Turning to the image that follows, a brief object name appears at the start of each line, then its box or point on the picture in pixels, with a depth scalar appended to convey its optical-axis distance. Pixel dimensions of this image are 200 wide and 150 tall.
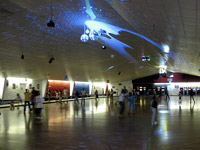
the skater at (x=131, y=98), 11.82
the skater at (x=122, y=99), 9.77
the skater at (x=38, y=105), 8.76
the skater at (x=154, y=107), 7.63
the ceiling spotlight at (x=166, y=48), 14.09
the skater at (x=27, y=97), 12.35
